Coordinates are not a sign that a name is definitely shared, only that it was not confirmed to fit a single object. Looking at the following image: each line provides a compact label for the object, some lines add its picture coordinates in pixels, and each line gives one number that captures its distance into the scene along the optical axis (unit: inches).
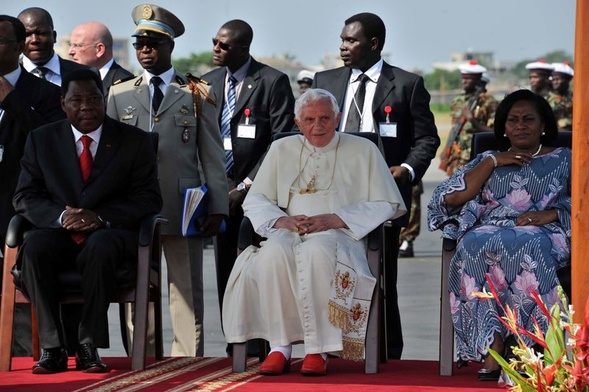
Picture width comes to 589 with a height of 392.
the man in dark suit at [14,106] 676.1
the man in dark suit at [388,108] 714.2
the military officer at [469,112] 1365.7
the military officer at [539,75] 1423.5
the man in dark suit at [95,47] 812.6
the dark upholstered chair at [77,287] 625.0
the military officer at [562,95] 1403.8
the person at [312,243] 617.0
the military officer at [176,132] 703.7
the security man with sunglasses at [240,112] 739.4
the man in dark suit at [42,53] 759.7
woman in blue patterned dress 610.5
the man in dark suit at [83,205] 614.2
